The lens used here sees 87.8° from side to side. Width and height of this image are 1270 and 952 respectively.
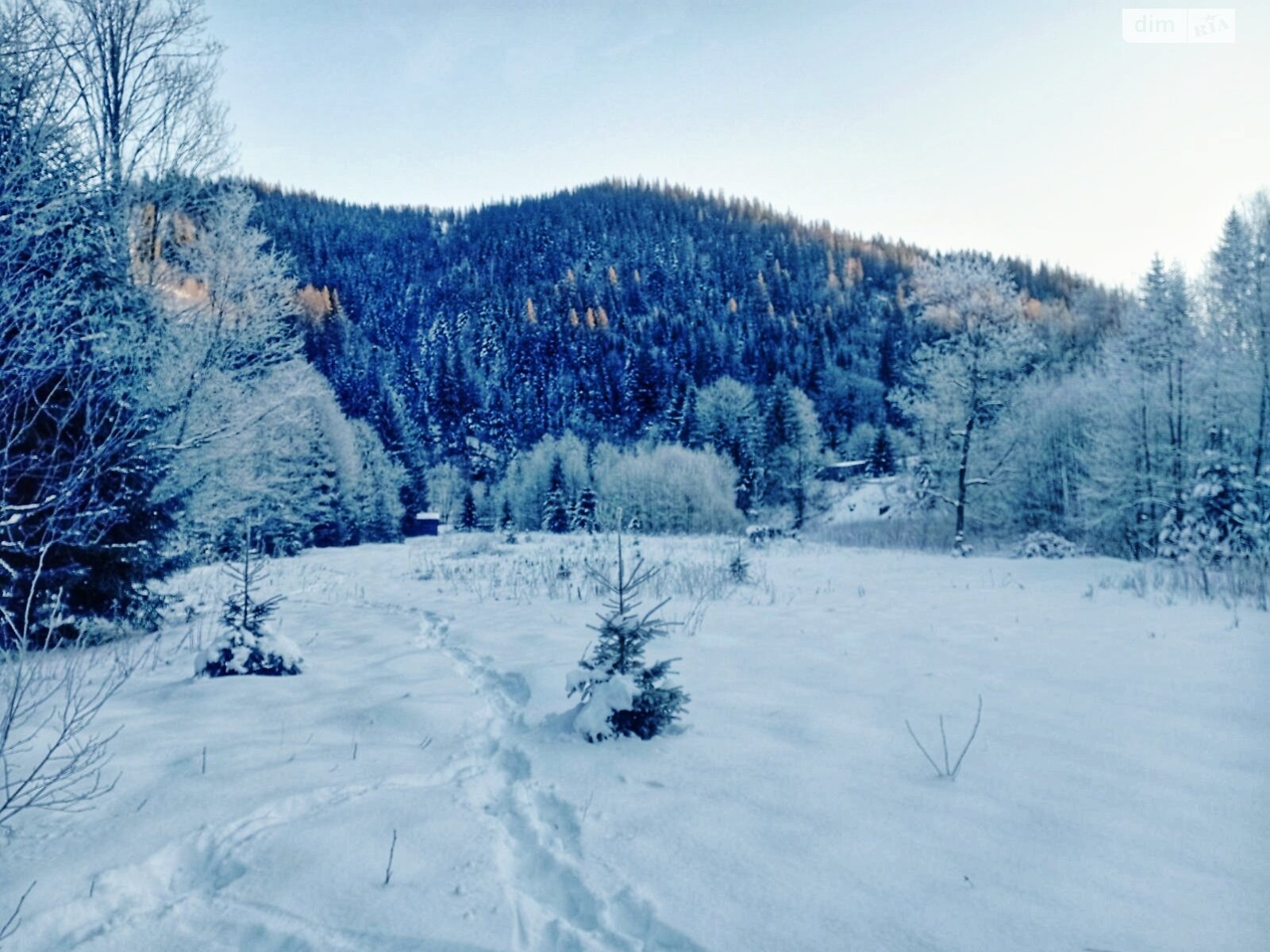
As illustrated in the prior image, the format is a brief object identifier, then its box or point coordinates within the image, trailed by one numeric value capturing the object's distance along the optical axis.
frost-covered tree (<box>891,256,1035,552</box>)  20.73
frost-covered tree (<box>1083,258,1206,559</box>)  18.86
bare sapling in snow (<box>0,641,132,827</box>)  2.84
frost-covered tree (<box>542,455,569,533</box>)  46.22
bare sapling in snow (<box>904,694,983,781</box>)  3.34
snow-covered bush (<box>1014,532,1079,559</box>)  18.56
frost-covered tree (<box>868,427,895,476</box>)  51.62
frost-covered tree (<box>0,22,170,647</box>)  5.62
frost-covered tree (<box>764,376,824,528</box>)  48.31
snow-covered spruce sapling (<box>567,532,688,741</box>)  4.15
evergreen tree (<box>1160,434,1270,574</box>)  14.82
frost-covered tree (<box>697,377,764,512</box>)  49.78
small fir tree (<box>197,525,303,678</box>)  5.88
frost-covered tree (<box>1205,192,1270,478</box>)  16.72
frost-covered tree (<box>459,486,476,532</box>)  52.84
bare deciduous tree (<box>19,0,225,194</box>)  9.62
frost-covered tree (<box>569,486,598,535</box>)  41.16
